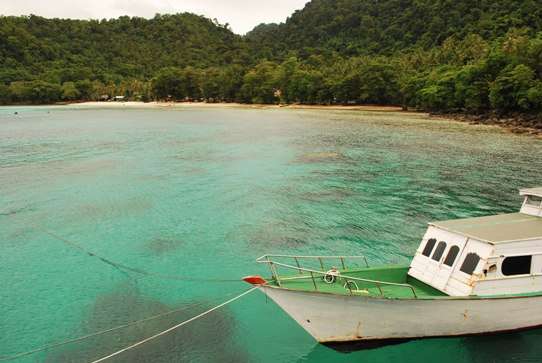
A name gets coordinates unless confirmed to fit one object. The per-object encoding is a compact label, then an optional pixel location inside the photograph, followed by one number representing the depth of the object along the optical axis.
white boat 13.48
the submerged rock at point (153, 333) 14.28
